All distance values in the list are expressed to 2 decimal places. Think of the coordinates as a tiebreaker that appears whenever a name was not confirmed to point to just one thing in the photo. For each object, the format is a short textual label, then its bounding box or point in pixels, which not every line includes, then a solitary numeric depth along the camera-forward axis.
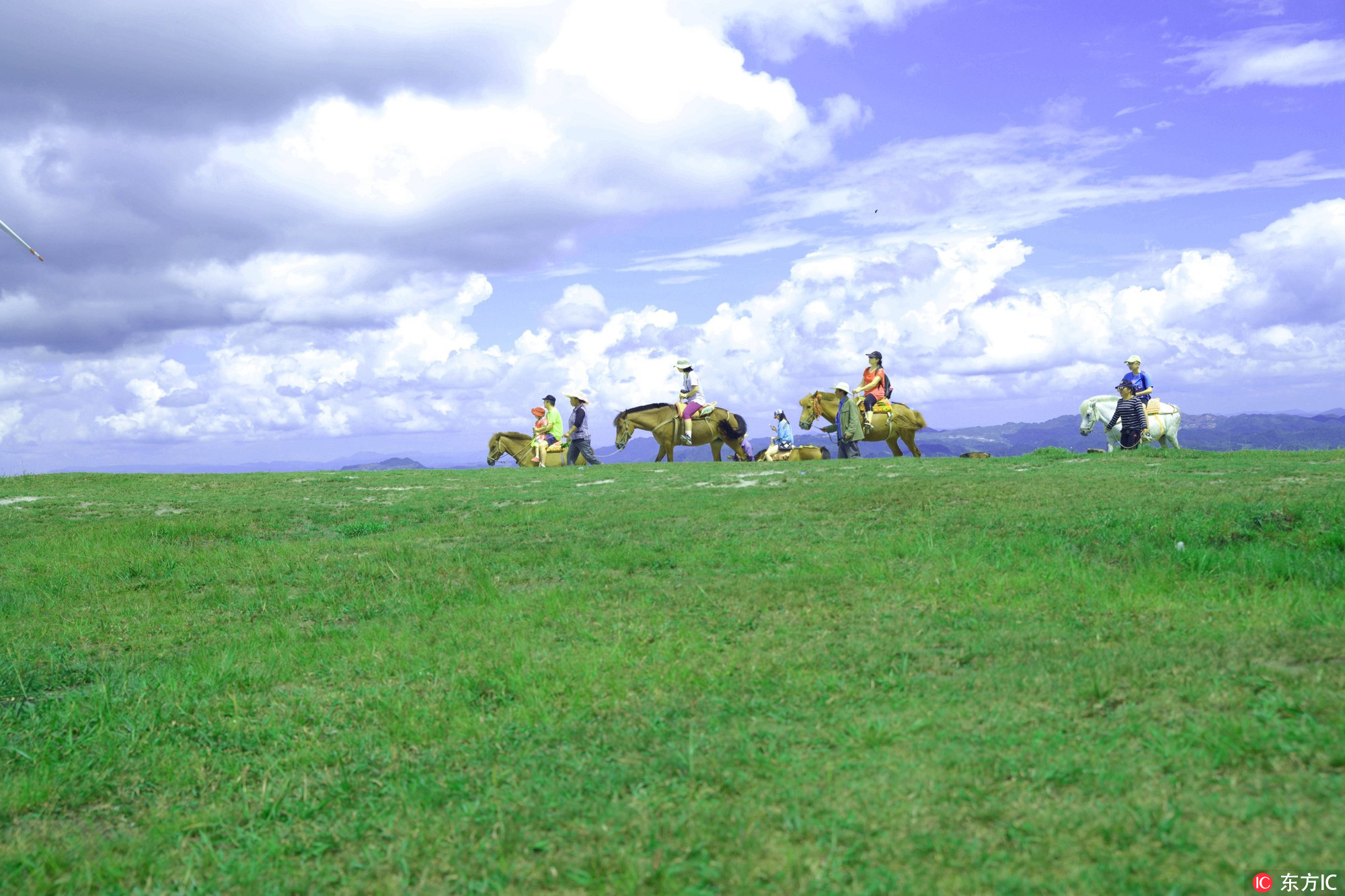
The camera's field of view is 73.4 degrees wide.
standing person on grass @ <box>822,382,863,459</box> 26.50
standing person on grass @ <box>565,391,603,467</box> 29.31
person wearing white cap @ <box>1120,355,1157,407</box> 23.95
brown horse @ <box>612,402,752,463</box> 30.75
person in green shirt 31.94
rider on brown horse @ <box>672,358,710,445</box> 30.11
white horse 27.42
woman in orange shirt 27.30
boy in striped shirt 22.11
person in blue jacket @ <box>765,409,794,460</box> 31.61
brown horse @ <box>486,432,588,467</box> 34.97
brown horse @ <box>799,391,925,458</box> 28.16
